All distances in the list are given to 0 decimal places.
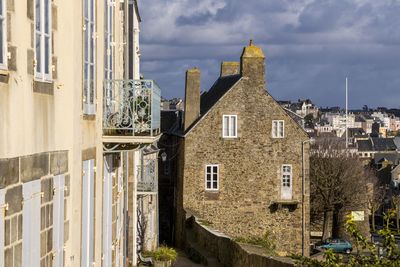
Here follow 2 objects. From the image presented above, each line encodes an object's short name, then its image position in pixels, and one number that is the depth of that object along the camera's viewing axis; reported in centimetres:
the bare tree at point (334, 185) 6022
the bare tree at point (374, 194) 6788
